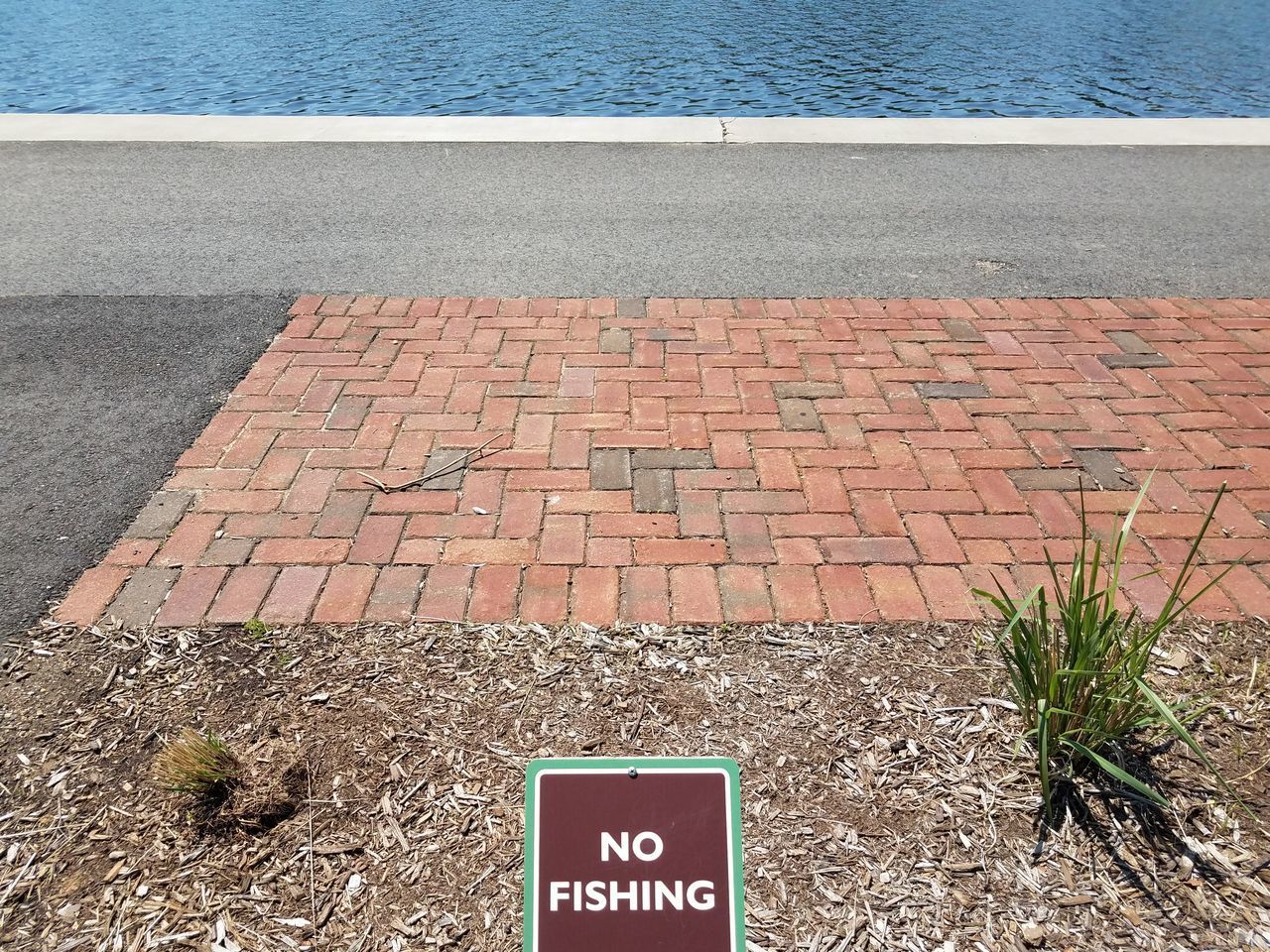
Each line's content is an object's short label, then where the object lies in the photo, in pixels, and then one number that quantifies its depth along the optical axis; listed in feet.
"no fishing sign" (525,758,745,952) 5.32
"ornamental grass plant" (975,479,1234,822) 7.82
